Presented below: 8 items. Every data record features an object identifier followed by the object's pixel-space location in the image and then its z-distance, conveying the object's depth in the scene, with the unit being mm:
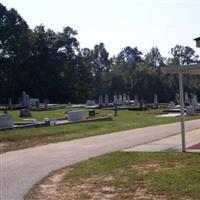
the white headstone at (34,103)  58719
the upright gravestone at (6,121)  25145
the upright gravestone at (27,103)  53259
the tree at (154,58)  123369
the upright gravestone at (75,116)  31788
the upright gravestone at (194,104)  48688
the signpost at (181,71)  15780
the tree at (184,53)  132625
